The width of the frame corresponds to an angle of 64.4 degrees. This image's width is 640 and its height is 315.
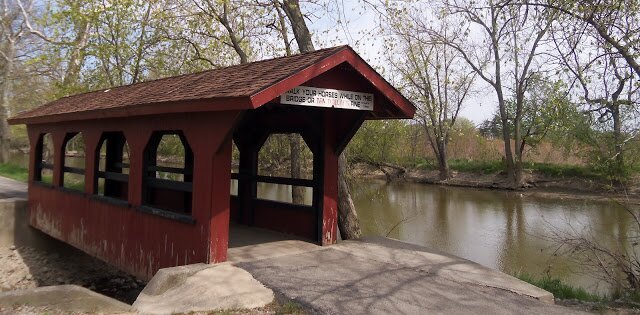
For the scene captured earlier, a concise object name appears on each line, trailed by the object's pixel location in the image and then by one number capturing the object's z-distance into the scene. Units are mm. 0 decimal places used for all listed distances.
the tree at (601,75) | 7500
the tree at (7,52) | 25039
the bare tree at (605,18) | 6910
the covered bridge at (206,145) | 5766
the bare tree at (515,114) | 26141
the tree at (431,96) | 20266
